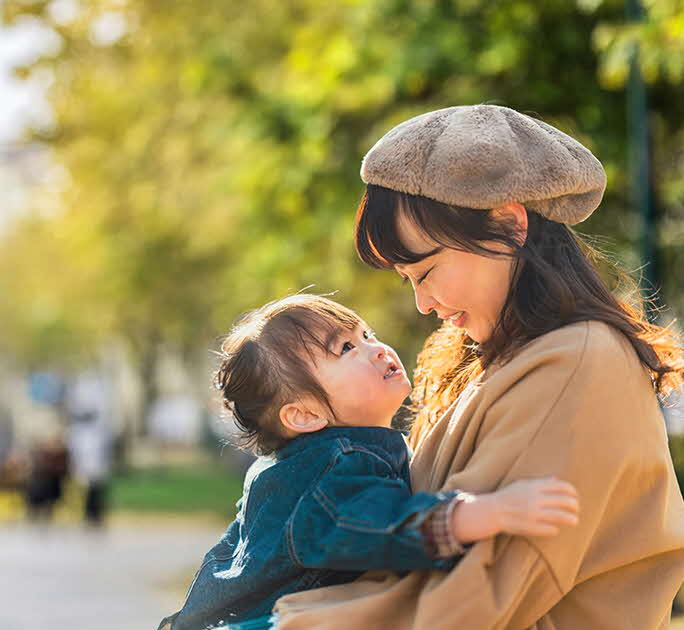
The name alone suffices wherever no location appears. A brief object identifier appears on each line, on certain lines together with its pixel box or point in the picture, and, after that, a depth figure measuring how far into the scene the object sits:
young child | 2.32
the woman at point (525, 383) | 2.32
